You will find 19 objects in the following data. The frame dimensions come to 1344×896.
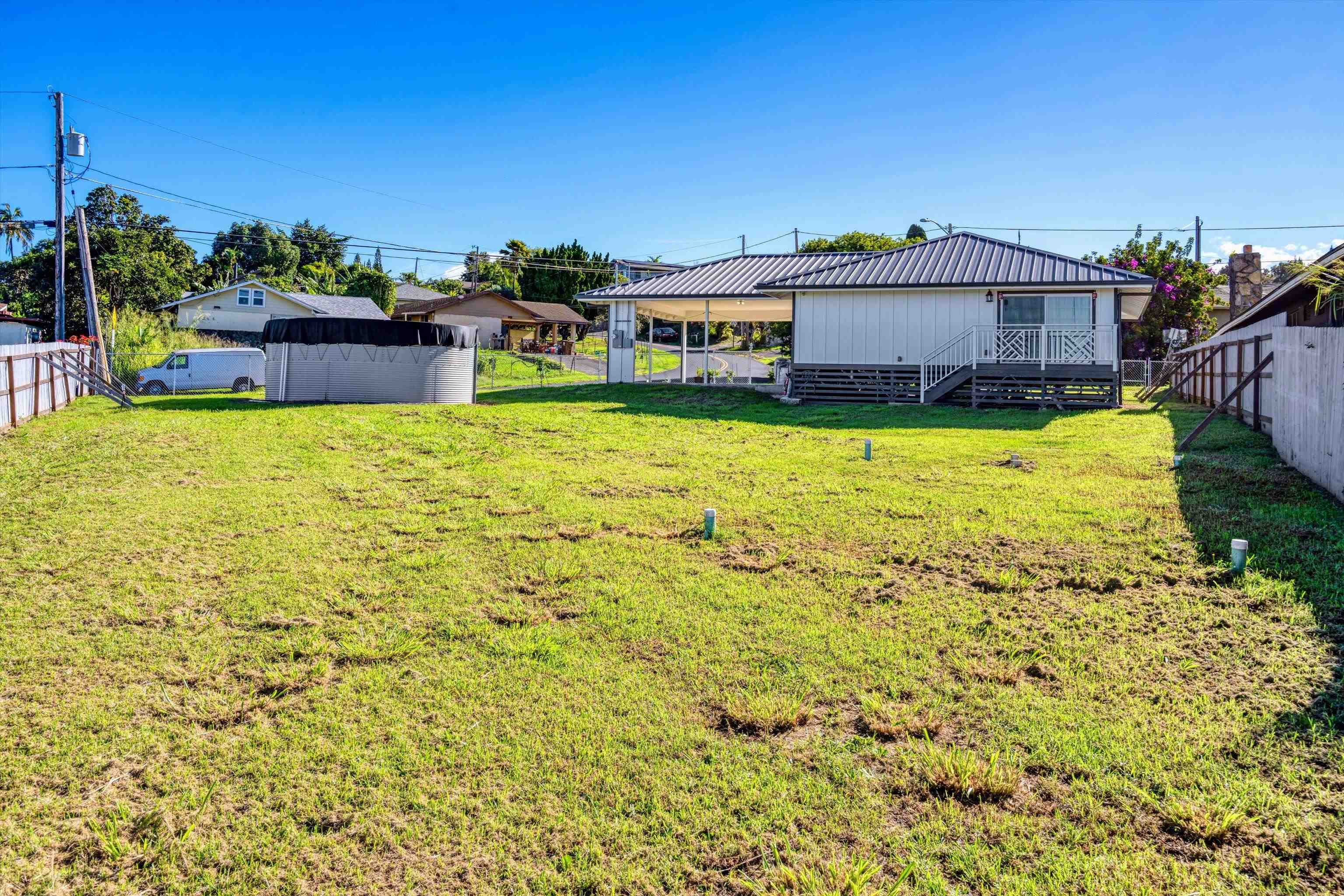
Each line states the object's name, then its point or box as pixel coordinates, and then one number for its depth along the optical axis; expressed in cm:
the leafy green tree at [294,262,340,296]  5588
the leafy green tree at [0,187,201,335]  3941
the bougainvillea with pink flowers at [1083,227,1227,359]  3397
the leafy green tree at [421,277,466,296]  7131
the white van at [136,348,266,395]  2353
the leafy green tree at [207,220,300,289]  6147
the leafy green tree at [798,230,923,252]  4172
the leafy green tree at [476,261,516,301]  6725
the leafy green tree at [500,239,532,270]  6875
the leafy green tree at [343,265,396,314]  5325
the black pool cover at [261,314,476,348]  1775
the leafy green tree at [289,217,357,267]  6706
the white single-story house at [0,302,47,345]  3475
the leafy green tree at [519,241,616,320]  6625
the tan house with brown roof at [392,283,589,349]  5059
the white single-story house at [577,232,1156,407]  1795
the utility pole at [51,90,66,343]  2317
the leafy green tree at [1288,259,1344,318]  685
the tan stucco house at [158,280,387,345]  3978
